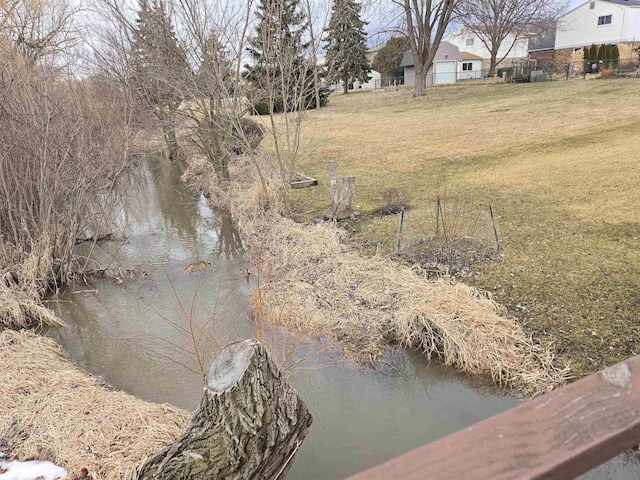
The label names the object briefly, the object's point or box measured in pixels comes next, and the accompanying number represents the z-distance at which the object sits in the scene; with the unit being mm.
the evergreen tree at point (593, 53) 28020
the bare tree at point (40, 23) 8820
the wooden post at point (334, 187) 8547
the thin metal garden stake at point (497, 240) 6520
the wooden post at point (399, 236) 6871
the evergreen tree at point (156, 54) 9102
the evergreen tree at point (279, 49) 8008
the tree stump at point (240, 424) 2441
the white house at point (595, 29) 32594
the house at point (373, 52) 44856
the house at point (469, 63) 45656
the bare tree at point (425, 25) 24406
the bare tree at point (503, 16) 30172
